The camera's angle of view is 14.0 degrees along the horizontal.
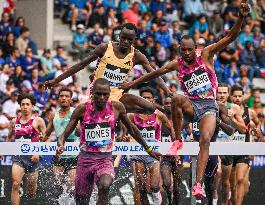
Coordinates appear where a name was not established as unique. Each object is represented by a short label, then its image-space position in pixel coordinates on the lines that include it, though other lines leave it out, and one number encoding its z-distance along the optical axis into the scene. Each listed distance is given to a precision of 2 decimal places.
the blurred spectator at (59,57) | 26.28
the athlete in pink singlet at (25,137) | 18.56
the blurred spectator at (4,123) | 22.91
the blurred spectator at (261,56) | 29.53
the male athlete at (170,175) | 18.61
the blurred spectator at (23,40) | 26.50
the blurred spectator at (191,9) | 31.23
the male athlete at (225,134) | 19.10
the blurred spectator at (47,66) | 25.69
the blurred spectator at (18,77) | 24.92
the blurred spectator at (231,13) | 30.86
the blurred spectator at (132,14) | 29.14
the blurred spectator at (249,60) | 29.03
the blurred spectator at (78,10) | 28.56
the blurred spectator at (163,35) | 28.45
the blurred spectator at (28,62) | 25.53
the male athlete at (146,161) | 18.50
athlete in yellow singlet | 17.16
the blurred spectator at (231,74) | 28.02
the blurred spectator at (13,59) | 25.40
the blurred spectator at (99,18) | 28.50
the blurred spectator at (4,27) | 26.62
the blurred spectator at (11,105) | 23.66
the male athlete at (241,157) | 19.28
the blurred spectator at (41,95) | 24.39
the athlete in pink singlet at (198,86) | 15.88
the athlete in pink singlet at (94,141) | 15.23
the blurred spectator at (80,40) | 27.55
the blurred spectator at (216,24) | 30.77
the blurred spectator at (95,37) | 27.17
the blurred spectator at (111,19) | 28.53
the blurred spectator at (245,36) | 30.05
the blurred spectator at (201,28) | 29.77
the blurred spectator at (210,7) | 31.67
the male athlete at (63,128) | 18.41
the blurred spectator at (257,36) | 30.17
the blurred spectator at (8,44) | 25.98
